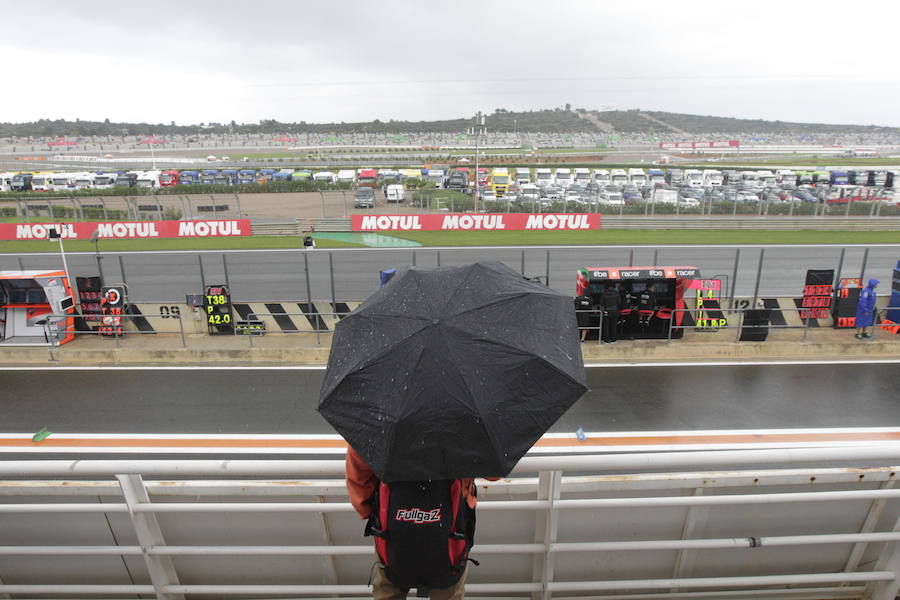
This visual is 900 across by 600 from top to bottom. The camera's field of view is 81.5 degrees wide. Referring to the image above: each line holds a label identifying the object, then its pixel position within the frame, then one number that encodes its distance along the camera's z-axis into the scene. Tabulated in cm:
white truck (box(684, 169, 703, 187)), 5331
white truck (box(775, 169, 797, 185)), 5326
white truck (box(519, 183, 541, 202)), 4027
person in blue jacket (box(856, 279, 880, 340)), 1182
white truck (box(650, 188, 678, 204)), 3522
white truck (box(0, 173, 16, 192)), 5151
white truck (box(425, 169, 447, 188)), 5409
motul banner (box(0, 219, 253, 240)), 2539
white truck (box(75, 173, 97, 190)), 5308
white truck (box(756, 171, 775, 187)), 5191
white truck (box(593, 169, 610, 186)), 5650
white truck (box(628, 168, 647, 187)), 5369
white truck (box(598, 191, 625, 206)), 3788
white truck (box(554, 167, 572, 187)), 5345
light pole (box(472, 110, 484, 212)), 3781
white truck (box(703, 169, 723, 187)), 5389
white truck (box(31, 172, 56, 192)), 5094
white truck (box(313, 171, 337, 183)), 5434
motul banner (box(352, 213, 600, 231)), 2758
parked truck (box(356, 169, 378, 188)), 5391
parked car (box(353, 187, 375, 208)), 3403
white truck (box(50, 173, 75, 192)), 5256
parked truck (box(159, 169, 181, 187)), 5491
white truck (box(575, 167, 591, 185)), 5623
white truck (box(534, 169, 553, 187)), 5362
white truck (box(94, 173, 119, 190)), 5315
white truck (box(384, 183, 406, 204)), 3675
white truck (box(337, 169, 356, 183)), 5542
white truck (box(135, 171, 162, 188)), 5400
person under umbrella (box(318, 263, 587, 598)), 179
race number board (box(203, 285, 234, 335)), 1267
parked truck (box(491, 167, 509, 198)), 4038
